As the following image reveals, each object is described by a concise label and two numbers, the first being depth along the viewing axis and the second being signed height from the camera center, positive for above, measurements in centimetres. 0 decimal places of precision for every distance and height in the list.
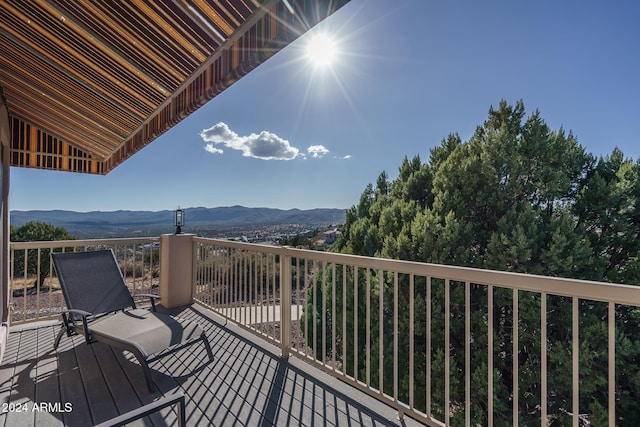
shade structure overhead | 205 +139
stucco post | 483 -91
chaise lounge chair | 264 -108
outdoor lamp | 513 -9
